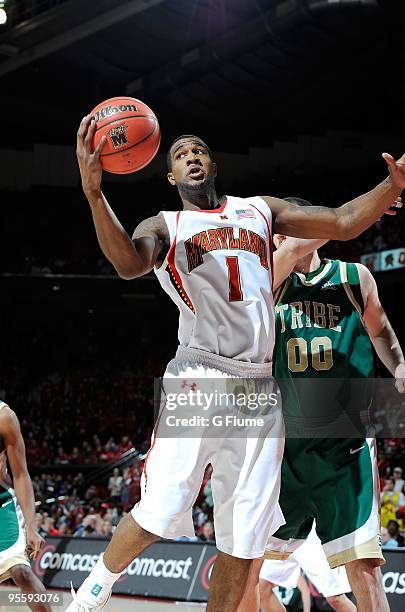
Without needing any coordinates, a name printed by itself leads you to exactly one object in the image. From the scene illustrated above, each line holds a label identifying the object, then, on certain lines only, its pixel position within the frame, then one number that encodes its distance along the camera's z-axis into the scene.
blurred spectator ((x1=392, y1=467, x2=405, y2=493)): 9.80
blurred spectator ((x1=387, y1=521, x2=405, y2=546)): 8.81
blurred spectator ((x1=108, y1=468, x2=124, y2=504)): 13.77
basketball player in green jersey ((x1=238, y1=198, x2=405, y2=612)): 3.84
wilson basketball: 3.48
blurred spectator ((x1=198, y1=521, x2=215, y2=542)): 9.91
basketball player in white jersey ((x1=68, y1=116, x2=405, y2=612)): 3.28
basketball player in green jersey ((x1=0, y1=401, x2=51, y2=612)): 4.68
